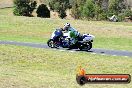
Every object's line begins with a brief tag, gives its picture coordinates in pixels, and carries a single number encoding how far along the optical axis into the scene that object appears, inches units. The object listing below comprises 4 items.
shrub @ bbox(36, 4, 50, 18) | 3857.8
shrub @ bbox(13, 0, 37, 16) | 3899.4
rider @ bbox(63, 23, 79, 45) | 1238.9
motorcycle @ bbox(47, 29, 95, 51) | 1228.5
